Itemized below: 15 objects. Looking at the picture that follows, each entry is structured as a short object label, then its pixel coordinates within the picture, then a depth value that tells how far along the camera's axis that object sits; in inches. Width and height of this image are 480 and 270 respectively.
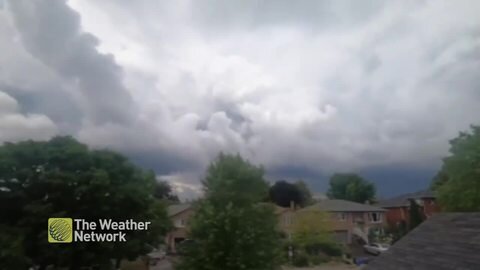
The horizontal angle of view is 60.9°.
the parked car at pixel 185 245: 433.1
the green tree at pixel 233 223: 411.8
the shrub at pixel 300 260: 815.7
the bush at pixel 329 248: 874.1
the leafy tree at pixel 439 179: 842.2
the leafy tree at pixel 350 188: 1565.0
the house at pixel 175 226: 697.2
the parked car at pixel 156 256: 689.3
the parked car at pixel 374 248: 915.7
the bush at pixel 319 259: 832.9
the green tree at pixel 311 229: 860.0
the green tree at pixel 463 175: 629.6
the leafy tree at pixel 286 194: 1274.6
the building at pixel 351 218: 1083.4
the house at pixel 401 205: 1231.1
